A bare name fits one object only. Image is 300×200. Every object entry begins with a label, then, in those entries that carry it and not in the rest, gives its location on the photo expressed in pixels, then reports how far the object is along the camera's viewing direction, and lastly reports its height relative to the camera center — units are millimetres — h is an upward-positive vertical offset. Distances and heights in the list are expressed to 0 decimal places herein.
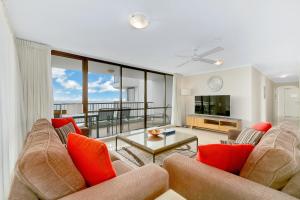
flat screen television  4609 -154
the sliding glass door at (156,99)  6006 +82
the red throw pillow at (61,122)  2345 -360
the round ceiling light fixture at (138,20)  1840 +1099
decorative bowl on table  2805 -644
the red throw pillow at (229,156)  1053 -425
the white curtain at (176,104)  5664 -136
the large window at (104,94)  3617 +255
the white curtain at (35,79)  2652 +449
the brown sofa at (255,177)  822 -523
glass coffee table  2213 -736
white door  7914 -163
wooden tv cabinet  4289 -744
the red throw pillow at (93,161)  923 -413
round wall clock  4992 +646
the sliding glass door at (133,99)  5113 +97
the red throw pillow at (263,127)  1711 -335
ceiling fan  2916 +917
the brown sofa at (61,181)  753 -495
